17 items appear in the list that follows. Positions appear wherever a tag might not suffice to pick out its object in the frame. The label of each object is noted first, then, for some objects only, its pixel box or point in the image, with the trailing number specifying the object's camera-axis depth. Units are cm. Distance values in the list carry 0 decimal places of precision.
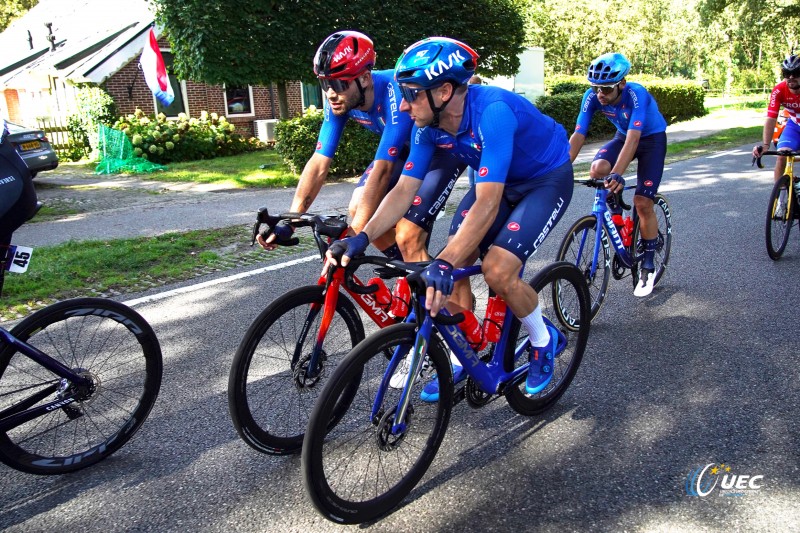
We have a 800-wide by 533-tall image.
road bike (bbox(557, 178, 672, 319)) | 498
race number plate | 312
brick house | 2044
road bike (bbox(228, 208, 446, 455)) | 301
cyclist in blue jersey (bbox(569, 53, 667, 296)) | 514
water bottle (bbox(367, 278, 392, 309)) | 359
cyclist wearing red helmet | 356
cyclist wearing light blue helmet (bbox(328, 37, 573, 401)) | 296
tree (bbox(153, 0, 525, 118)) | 1510
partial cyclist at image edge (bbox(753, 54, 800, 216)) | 656
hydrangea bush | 1767
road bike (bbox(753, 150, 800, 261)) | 648
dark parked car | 1239
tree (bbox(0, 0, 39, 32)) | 5328
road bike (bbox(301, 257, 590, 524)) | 254
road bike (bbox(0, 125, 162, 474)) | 308
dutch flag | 1598
